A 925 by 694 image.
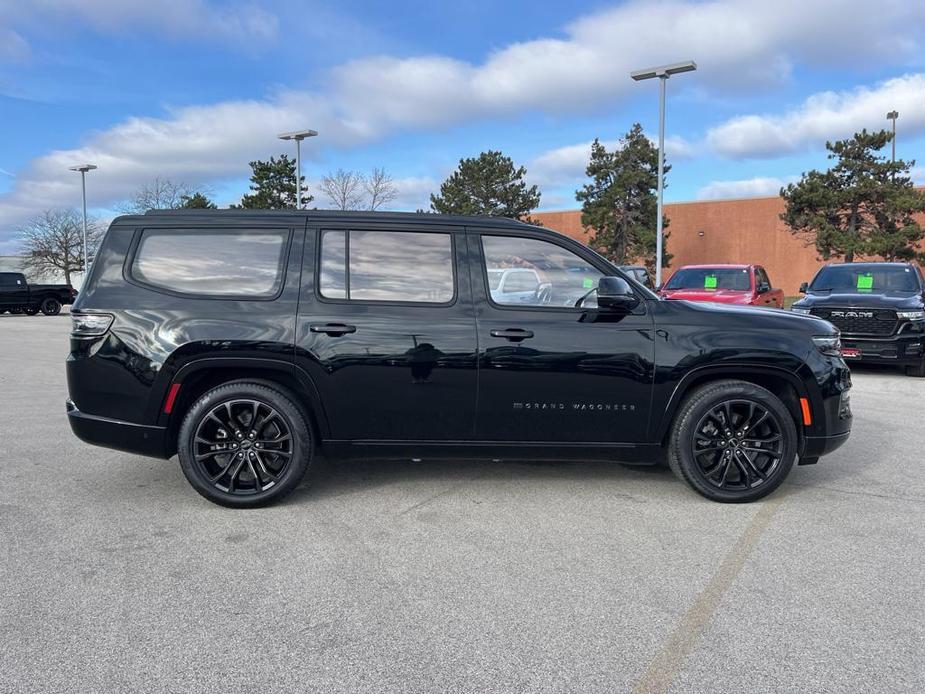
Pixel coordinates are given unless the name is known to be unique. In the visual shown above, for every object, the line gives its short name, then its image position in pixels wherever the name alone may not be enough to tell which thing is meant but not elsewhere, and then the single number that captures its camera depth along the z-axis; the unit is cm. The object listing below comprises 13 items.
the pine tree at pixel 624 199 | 3488
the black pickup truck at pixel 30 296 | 2747
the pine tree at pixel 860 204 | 2708
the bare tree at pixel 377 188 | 3306
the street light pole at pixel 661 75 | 1836
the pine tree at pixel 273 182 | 3641
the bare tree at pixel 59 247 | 4766
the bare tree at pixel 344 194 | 3303
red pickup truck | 1295
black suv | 427
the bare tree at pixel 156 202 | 4109
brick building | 3662
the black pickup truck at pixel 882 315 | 995
